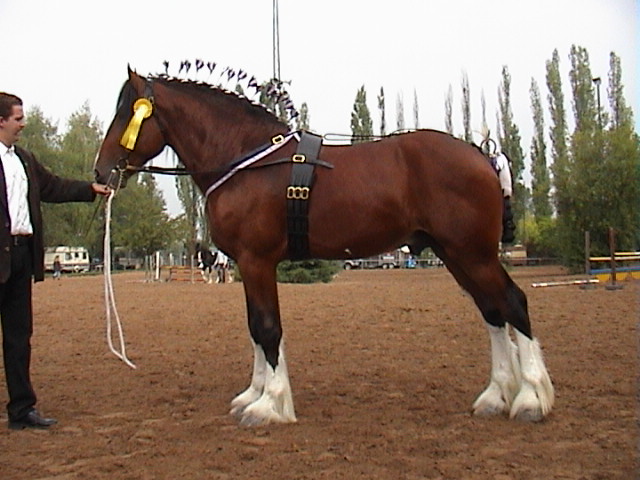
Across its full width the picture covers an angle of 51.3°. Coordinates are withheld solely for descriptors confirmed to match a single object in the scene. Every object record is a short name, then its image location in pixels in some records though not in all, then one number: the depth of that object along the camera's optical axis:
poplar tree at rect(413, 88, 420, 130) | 50.50
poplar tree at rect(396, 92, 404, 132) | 51.22
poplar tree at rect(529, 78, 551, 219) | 48.38
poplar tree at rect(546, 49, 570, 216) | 44.78
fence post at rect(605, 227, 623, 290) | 15.79
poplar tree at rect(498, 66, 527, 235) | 44.66
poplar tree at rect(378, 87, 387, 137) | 51.17
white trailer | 48.88
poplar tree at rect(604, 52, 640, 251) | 27.34
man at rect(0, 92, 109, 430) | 4.54
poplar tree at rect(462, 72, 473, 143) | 47.06
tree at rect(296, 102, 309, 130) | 40.83
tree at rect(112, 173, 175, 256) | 43.34
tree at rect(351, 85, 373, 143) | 47.16
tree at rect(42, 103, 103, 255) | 46.06
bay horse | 4.65
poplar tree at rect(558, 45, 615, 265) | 28.00
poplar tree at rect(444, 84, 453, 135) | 47.98
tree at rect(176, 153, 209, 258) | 38.16
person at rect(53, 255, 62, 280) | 36.97
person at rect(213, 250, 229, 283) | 28.61
